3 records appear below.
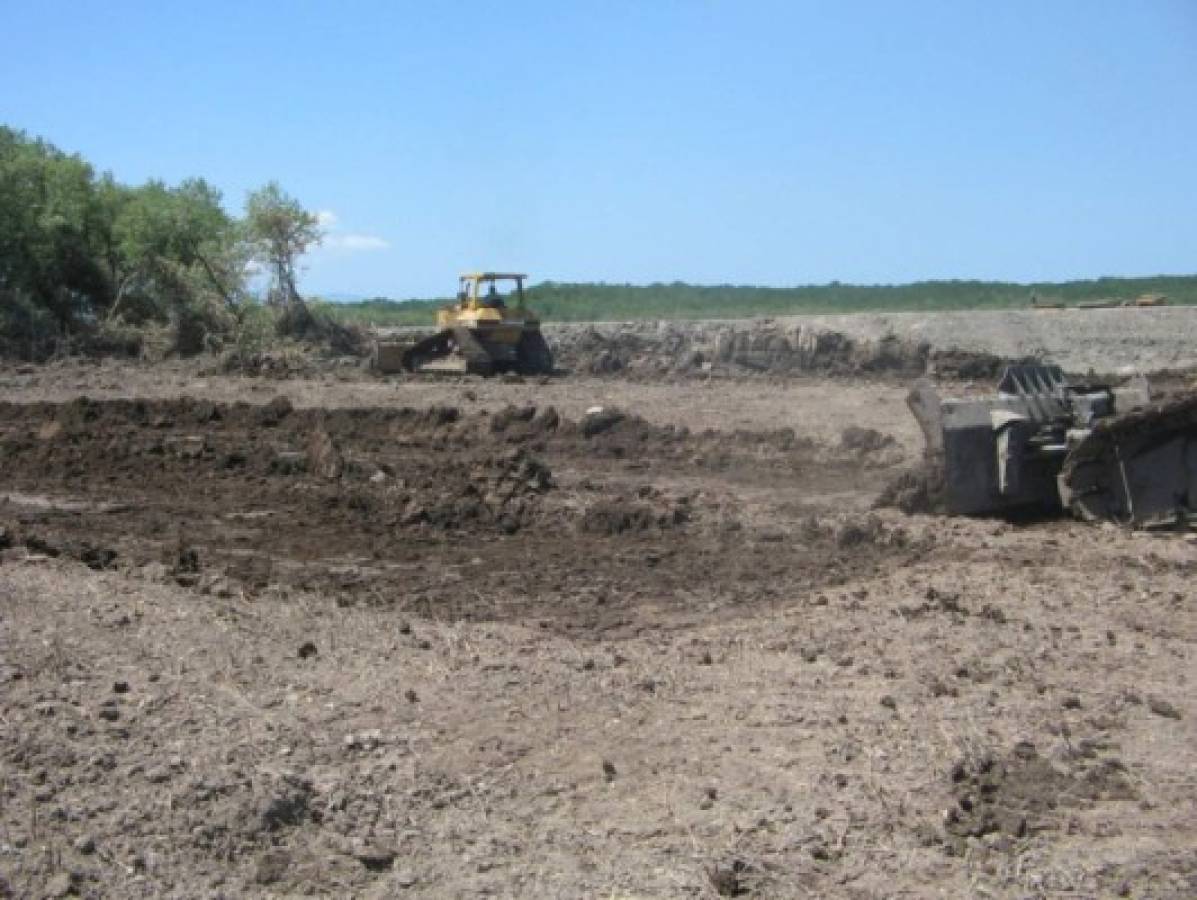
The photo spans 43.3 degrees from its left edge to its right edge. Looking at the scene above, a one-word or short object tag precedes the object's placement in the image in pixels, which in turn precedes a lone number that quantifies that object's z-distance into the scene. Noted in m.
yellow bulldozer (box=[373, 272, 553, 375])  27.77
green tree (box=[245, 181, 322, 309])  33.44
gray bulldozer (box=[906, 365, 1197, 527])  11.01
